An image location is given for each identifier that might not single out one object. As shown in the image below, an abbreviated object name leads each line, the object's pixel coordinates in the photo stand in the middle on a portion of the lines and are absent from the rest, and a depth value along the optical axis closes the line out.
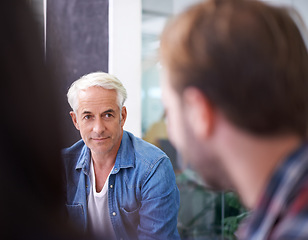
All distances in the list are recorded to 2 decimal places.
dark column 3.27
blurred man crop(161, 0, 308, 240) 0.59
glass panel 3.61
